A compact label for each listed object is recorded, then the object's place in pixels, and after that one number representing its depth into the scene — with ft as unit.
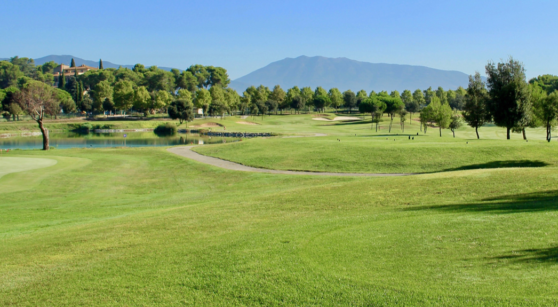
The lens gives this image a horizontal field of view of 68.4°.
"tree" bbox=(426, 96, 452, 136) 251.80
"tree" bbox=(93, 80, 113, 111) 496.47
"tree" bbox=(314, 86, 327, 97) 610.69
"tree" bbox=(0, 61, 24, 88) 623.85
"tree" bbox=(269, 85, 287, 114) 588.83
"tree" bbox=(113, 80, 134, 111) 469.16
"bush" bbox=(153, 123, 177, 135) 386.73
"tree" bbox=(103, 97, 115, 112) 494.59
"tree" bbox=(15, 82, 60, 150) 173.17
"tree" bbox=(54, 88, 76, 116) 473.67
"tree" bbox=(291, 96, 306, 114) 554.50
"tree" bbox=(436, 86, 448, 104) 522.56
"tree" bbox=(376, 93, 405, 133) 413.26
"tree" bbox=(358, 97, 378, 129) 432.66
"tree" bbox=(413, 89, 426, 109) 586.04
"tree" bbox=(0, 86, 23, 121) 385.79
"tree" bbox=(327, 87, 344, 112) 571.69
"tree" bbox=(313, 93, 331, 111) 557.33
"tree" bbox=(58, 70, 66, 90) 607.37
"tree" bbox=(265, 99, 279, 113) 555.69
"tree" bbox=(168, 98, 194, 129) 409.41
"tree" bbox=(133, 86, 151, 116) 465.47
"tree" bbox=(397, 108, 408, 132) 284.39
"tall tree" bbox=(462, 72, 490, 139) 217.17
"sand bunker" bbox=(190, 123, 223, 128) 409.28
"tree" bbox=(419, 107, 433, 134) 260.83
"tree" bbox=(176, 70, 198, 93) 646.33
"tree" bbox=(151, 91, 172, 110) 472.03
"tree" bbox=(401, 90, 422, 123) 439.59
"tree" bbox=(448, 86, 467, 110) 507.96
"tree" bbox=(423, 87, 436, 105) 611.63
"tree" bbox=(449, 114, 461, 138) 252.83
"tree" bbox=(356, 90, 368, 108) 607.41
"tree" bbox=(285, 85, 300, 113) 568.41
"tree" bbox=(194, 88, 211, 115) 473.67
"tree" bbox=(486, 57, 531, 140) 177.06
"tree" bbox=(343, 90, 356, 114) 579.48
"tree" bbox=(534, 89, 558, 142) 191.83
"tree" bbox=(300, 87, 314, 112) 585.42
